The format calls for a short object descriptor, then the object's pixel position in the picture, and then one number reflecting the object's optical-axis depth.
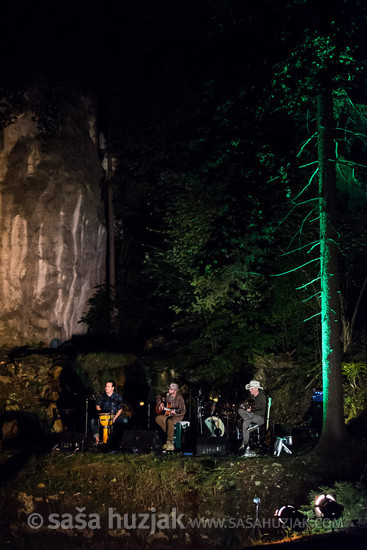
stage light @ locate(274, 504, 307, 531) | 10.04
